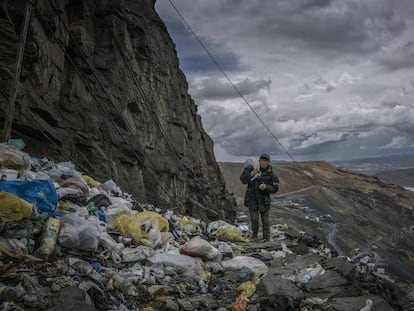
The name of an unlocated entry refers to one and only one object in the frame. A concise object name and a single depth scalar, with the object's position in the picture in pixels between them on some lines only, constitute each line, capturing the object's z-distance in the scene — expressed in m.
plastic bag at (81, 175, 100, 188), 8.21
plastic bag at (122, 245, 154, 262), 4.81
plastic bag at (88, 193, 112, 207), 6.61
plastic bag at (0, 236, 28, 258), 3.70
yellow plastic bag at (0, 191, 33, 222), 3.69
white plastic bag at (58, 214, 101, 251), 4.29
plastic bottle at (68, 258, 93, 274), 3.84
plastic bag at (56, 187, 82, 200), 6.08
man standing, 8.16
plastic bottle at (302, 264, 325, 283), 4.84
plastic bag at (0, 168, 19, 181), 5.27
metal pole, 6.78
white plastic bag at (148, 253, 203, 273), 4.93
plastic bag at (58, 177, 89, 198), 6.80
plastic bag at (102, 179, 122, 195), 8.96
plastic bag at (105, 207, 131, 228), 6.10
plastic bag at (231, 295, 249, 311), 4.00
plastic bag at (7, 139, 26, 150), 7.37
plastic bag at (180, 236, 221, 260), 5.38
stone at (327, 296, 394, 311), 3.81
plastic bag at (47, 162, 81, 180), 7.22
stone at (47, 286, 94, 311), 2.79
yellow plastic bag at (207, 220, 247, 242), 8.11
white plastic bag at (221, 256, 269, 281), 5.32
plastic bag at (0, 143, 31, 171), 5.80
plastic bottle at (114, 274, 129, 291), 3.93
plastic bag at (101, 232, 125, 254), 4.81
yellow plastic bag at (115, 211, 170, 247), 5.46
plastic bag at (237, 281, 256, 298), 4.52
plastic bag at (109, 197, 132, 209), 6.91
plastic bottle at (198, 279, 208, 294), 4.54
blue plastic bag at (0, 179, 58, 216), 4.42
